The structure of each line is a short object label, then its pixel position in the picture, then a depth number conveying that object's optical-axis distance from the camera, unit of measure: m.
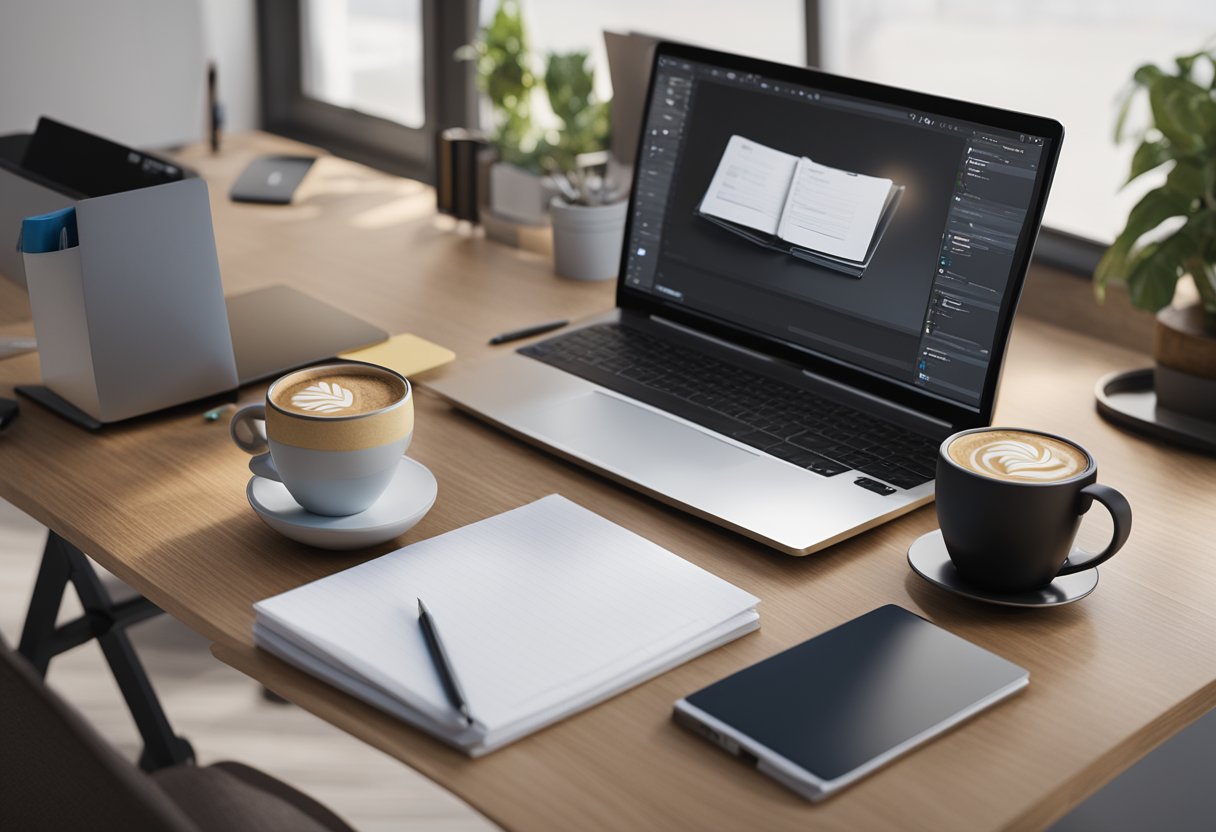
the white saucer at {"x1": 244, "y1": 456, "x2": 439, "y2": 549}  0.97
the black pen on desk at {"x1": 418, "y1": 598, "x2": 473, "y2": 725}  0.78
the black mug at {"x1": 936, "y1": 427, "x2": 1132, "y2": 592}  0.90
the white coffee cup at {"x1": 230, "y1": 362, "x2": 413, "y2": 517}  0.96
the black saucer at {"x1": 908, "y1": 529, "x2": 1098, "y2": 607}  0.94
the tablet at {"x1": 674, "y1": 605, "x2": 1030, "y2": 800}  0.76
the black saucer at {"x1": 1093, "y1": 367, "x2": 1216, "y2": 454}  1.23
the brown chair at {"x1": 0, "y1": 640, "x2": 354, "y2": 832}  0.60
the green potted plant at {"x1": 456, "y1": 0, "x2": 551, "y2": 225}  1.85
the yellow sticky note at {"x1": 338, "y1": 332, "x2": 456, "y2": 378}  1.32
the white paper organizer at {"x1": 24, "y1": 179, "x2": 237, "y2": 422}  1.12
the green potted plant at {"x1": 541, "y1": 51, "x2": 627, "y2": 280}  1.63
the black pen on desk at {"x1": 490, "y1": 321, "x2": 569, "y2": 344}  1.42
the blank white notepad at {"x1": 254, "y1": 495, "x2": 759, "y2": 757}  0.80
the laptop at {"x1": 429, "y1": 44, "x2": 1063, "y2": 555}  1.09
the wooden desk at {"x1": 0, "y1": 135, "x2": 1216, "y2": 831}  0.75
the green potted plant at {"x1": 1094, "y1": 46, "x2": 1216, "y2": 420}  1.25
